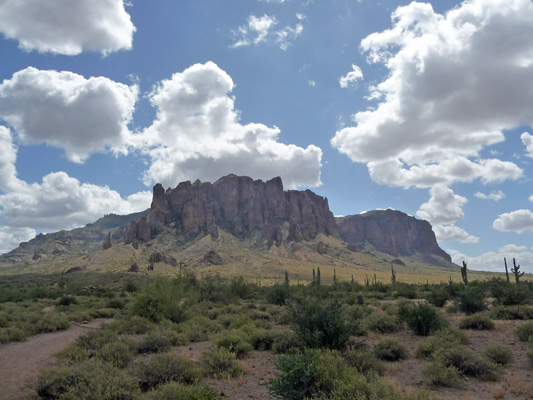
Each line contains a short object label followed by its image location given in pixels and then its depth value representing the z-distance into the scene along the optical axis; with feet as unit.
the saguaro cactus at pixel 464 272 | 118.31
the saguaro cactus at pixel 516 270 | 125.13
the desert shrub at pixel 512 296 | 76.02
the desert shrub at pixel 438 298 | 84.74
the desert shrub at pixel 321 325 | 39.17
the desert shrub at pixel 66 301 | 103.13
